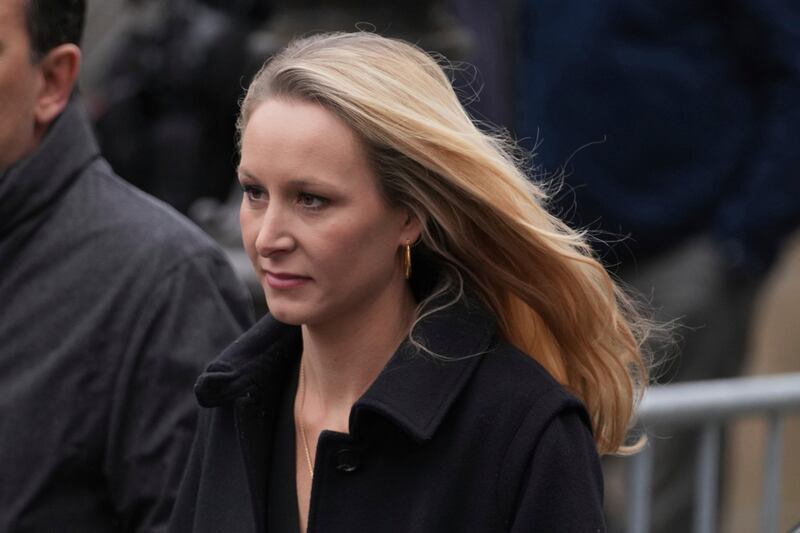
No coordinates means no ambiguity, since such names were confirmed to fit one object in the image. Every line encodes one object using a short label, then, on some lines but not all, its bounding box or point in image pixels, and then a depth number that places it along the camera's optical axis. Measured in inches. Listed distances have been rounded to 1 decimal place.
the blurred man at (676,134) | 430.0
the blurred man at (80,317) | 237.6
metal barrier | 325.1
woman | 197.3
